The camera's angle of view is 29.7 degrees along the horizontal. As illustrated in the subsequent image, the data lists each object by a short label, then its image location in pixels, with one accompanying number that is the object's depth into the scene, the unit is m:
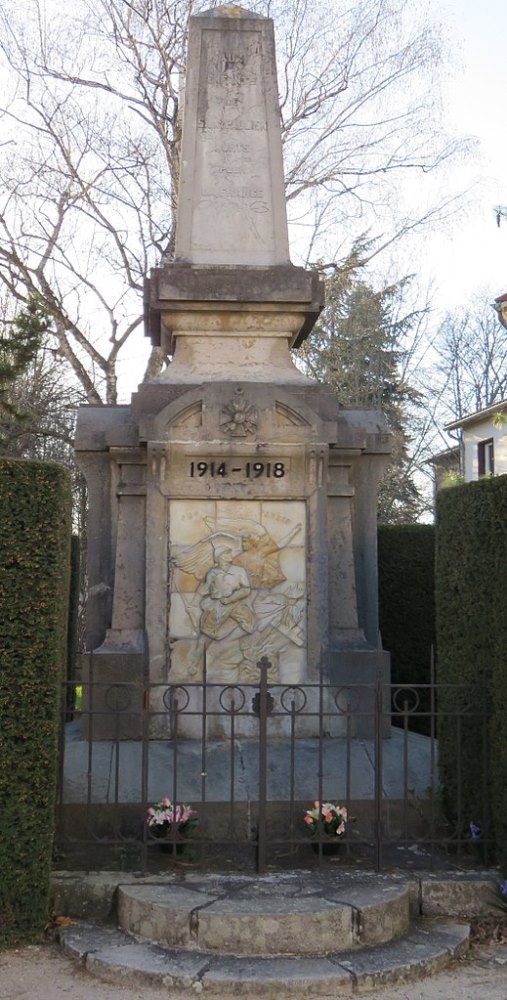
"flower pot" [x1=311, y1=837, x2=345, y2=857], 5.60
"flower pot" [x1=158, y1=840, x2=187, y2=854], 5.53
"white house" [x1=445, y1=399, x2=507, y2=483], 27.77
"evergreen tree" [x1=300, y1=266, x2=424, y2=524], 23.72
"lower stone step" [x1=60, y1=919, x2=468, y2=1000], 4.25
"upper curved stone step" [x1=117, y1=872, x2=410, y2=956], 4.56
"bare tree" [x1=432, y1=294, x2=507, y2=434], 32.97
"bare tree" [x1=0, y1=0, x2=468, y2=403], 18.69
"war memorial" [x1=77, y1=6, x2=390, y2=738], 7.12
